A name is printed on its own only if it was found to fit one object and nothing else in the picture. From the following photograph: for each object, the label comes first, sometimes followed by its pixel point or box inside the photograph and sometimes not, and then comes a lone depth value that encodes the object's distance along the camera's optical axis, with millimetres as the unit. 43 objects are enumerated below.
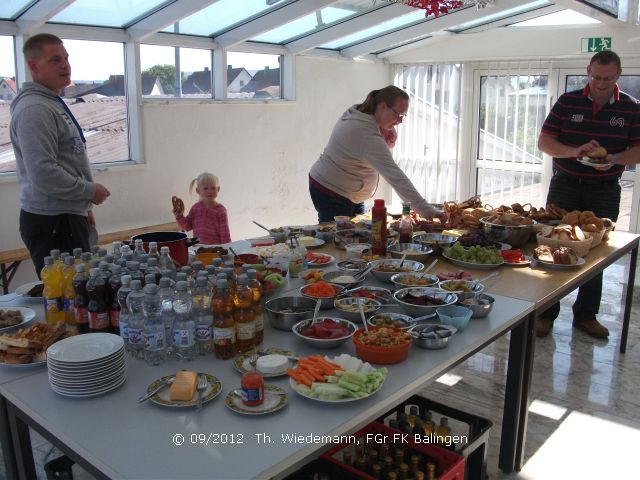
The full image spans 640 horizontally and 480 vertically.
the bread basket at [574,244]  2951
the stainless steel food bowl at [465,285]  2266
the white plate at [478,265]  2760
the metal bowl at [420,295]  2123
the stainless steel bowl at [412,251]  2840
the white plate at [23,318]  1999
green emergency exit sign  6098
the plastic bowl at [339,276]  2373
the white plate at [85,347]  1636
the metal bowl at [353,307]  2105
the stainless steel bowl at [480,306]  2146
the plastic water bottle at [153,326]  1751
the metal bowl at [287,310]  2027
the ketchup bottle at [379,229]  2863
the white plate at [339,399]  1555
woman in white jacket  3463
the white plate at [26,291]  2314
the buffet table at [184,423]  1339
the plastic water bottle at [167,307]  1774
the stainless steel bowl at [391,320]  2010
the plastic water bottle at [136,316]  1764
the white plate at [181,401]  1560
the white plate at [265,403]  1526
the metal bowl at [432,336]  1898
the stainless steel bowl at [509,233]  3133
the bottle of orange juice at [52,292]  1996
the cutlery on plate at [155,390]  1588
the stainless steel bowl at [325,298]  2195
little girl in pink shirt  4285
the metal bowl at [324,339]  1873
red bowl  1783
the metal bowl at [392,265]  2520
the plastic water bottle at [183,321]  1764
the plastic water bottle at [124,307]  1791
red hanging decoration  3479
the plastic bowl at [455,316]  2035
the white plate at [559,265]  2766
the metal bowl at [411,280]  2391
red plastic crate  1971
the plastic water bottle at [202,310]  1800
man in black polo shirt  3646
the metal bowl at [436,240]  2971
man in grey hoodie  2783
